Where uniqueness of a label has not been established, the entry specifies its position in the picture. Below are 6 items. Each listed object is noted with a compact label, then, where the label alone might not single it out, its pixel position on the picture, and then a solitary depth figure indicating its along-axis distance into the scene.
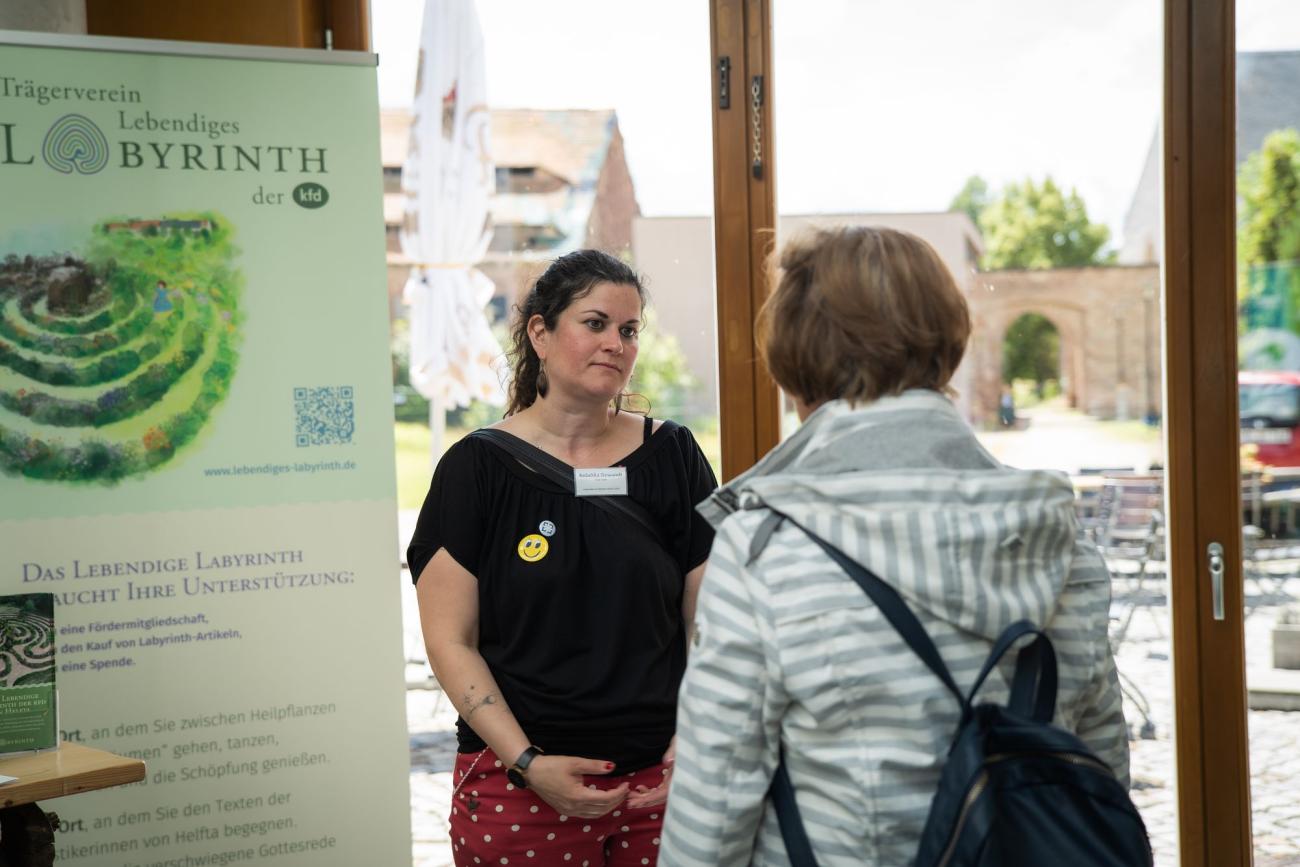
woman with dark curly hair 1.83
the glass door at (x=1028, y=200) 3.00
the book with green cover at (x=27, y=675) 1.90
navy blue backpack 1.08
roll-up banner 2.46
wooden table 1.80
